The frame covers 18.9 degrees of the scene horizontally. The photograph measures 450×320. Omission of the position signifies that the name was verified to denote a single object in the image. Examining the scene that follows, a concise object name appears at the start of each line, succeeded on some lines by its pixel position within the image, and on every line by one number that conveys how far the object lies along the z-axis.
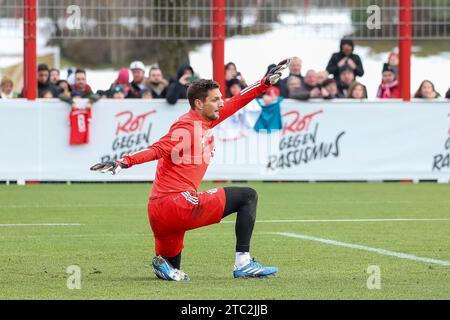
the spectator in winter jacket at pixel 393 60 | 24.08
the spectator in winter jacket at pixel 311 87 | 22.62
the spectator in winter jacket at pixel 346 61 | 23.62
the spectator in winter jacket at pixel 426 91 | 23.00
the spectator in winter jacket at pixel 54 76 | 23.34
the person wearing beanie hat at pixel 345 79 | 23.20
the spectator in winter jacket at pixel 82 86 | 22.59
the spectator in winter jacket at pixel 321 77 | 22.78
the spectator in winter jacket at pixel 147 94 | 22.47
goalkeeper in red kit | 10.58
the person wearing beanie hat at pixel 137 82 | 22.73
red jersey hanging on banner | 21.72
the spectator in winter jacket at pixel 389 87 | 23.12
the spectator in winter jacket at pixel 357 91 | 22.78
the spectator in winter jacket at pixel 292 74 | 22.70
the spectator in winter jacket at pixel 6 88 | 22.36
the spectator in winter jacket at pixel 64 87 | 22.52
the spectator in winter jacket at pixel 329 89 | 22.65
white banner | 21.81
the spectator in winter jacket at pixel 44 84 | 22.35
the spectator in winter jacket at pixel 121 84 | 22.59
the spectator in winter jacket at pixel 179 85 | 21.98
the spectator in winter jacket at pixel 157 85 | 22.70
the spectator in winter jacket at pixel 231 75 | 22.67
